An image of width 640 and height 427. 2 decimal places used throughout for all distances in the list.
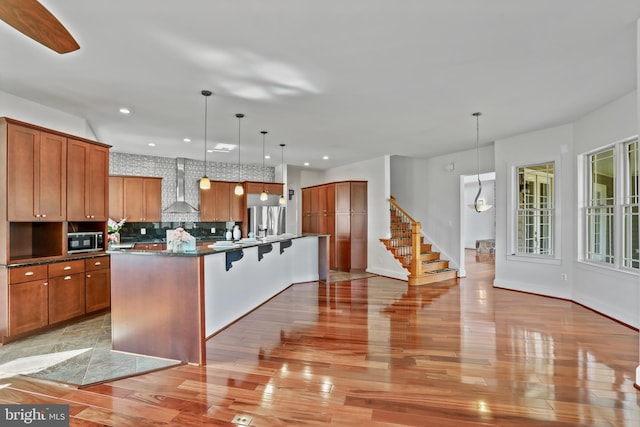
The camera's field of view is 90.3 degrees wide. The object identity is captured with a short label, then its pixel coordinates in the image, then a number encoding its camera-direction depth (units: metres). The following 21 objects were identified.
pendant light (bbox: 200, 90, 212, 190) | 3.67
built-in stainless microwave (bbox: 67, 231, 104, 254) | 4.14
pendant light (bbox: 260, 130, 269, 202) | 5.45
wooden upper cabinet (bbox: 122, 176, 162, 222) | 7.06
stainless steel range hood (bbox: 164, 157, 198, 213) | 7.61
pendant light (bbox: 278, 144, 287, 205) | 6.54
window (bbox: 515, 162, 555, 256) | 5.54
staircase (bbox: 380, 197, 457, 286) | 6.55
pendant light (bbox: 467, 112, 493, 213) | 4.99
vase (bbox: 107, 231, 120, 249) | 5.15
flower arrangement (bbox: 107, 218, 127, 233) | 5.55
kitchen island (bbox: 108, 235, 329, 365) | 2.91
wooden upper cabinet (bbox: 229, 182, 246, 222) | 8.10
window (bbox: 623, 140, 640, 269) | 4.04
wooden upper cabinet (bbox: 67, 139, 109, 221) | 4.09
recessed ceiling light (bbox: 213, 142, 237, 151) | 6.35
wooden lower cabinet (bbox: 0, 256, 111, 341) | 3.39
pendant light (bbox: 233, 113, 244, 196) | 5.16
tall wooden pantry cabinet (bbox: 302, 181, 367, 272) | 8.04
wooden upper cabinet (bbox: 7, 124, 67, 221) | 3.46
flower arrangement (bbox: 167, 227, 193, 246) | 3.11
